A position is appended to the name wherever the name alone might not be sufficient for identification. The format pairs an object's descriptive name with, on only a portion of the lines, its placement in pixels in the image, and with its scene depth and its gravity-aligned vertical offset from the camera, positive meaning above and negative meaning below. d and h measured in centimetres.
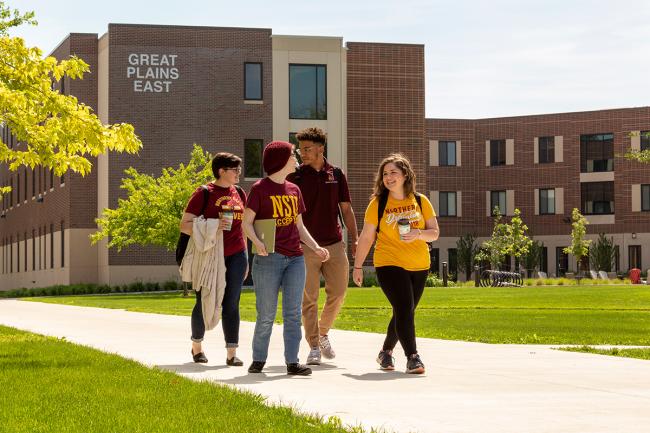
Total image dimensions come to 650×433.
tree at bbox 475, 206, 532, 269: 7394 -47
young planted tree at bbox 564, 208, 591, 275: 7481 -30
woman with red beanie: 1093 -21
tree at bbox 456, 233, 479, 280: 7862 -121
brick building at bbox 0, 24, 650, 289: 5906 +653
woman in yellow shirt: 1101 -5
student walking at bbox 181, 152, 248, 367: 1189 +14
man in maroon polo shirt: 1184 +16
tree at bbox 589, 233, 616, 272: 7644 -125
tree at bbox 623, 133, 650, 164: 3331 +223
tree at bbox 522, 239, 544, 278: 7775 -146
